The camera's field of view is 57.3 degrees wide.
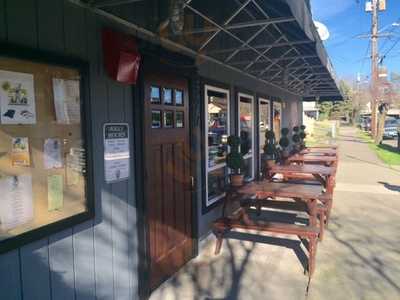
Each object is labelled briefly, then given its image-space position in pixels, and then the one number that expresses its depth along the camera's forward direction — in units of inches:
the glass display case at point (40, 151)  83.4
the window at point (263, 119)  305.5
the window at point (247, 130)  258.8
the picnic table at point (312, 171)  235.1
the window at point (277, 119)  370.7
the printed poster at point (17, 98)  82.2
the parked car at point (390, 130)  1090.7
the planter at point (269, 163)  270.8
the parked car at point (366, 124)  1549.5
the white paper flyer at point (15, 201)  82.7
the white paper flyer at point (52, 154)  93.3
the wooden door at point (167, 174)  140.1
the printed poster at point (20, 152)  84.6
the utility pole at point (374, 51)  898.0
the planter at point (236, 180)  204.2
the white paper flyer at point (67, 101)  96.7
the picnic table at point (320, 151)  372.4
